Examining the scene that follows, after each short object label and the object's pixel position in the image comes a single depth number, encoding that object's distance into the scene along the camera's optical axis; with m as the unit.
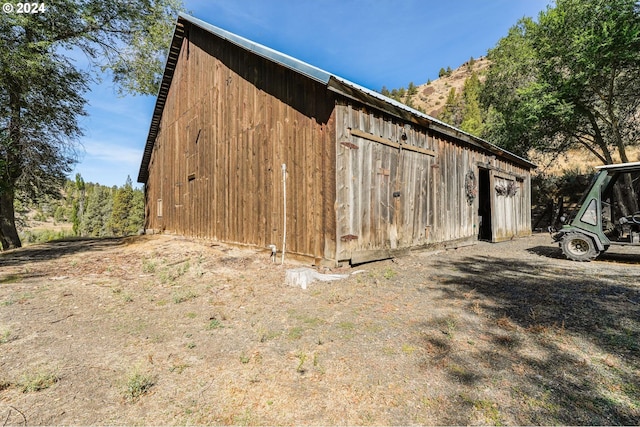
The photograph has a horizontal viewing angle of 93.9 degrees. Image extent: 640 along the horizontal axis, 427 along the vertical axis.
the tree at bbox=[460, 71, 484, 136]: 38.59
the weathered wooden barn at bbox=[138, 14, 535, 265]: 6.58
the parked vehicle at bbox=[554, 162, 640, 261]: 6.93
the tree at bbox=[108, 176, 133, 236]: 47.50
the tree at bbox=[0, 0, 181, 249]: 11.34
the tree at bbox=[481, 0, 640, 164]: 13.70
